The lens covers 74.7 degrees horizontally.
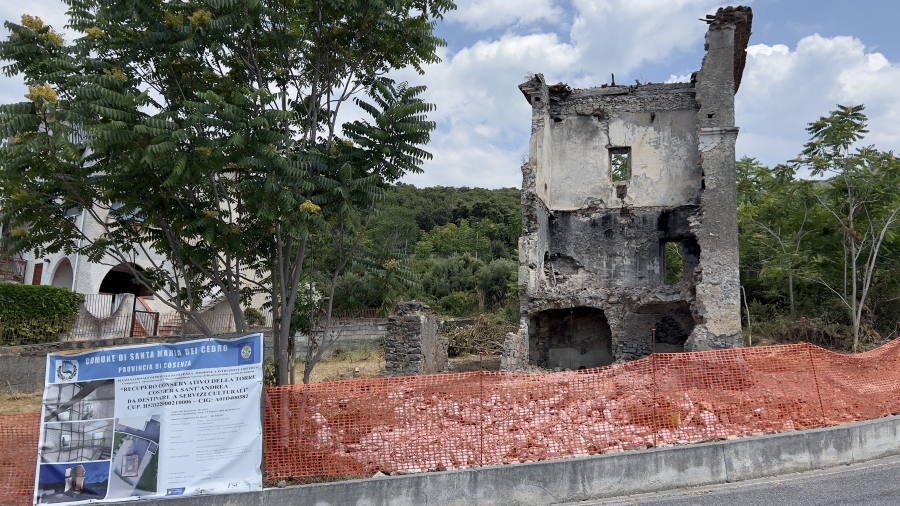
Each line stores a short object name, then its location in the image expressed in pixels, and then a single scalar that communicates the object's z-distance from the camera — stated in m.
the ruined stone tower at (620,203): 16.92
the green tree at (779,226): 17.81
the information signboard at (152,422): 5.75
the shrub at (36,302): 15.91
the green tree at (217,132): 6.70
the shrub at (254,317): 22.27
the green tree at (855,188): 16.25
